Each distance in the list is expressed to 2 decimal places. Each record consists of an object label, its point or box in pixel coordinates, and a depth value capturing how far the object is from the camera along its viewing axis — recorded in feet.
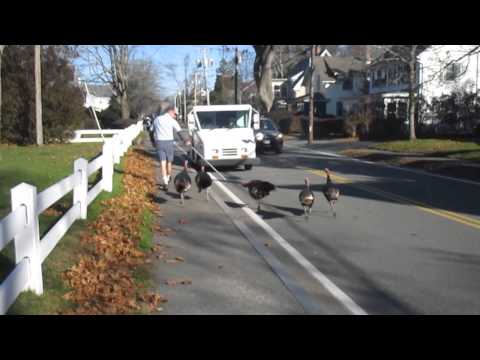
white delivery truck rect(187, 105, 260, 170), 60.90
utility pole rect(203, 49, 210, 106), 248.52
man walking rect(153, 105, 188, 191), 45.29
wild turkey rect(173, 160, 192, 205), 38.50
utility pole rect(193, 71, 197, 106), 310.94
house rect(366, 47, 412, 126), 131.53
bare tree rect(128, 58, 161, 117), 265.95
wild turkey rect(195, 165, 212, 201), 39.75
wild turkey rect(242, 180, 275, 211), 34.91
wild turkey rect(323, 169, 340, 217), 34.58
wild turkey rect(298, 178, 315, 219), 33.37
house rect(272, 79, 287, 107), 273.33
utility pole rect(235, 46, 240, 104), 170.46
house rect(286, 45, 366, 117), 208.09
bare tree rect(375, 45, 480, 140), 91.07
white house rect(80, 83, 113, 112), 335.06
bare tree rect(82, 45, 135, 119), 203.62
